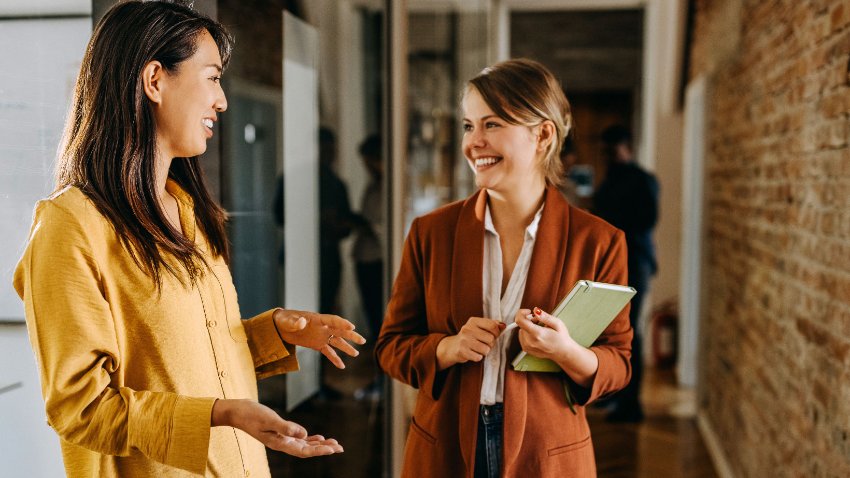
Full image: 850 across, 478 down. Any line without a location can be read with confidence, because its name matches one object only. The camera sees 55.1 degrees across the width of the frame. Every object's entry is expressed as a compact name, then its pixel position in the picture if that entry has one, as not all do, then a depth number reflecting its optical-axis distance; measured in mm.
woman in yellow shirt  1035
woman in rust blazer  1570
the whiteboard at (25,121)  1268
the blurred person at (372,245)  2977
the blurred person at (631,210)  5043
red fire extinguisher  6785
